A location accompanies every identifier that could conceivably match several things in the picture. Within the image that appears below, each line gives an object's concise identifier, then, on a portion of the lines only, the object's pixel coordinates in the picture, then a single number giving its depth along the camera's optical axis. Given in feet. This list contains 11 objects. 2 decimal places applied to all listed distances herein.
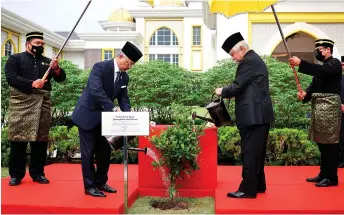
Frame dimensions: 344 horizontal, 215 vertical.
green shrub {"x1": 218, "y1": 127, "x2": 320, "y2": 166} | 25.05
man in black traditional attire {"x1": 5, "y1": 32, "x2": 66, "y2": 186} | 18.03
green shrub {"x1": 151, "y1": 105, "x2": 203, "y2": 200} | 15.61
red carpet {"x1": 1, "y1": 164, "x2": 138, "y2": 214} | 14.30
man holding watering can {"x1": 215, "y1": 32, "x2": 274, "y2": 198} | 15.74
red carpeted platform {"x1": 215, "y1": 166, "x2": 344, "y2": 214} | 14.06
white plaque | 14.29
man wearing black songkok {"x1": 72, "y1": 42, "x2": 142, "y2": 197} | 15.55
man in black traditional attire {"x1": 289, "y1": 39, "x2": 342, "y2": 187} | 17.92
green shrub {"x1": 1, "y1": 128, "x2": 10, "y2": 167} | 26.27
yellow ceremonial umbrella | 22.59
